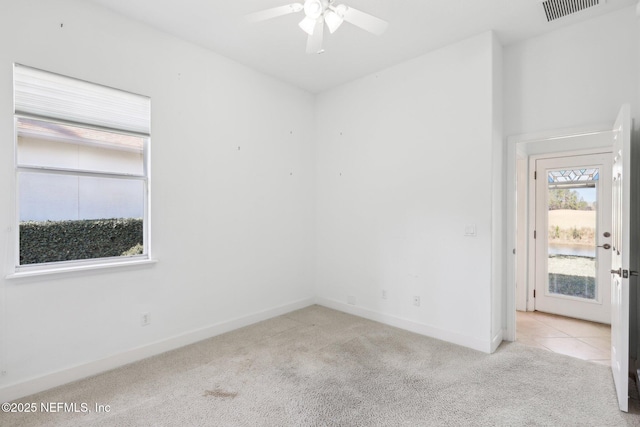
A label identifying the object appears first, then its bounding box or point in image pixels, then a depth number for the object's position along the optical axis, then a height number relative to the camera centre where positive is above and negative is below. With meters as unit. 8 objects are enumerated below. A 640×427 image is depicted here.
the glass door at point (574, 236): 3.88 -0.34
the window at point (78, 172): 2.46 +0.33
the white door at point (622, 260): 2.21 -0.36
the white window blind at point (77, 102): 2.42 +0.91
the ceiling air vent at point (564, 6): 2.66 +1.70
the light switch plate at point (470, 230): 3.24 -0.20
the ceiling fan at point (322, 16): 2.13 +1.32
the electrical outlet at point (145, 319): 2.99 -0.99
